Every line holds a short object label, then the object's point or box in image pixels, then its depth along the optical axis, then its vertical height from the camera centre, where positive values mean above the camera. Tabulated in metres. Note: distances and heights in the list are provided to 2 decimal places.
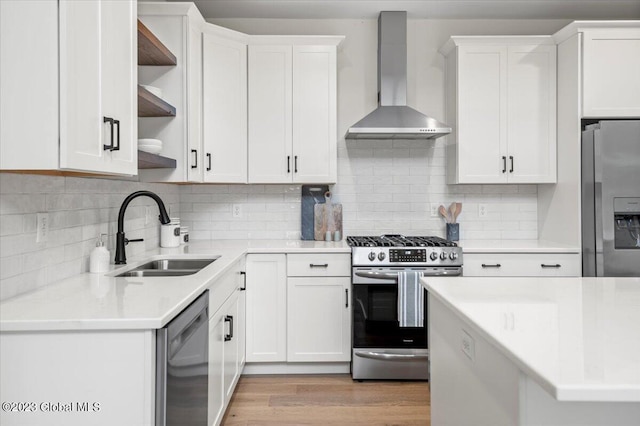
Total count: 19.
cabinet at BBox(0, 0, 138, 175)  1.45 +0.41
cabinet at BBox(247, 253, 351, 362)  3.34 -0.64
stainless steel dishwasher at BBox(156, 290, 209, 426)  1.49 -0.54
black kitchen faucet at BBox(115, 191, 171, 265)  2.47 -0.08
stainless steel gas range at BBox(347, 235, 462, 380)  3.27 -0.64
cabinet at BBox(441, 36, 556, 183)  3.63 +0.84
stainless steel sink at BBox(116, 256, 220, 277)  2.76 -0.29
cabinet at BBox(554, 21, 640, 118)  3.34 +1.05
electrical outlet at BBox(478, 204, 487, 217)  4.00 +0.07
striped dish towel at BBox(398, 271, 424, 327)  3.19 -0.56
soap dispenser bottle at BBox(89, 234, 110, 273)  2.26 -0.21
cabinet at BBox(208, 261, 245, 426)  2.26 -0.68
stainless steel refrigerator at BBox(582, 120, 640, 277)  3.15 +0.15
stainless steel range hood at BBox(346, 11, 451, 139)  3.64 +1.15
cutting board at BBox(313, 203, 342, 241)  3.86 -0.01
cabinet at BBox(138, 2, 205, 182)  3.01 +0.83
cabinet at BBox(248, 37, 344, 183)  3.60 +0.85
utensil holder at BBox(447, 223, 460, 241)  3.85 -0.12
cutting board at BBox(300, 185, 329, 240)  3.91 +0.11
